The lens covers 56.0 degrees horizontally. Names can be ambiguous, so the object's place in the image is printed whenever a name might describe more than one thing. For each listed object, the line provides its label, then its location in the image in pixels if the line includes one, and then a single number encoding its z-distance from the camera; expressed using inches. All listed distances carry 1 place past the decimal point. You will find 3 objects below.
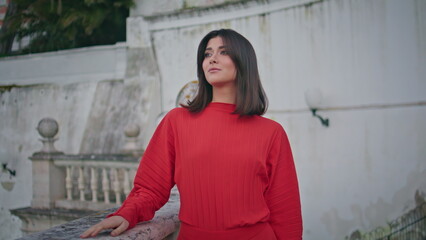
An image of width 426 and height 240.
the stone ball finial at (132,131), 275.3
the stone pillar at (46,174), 256.5
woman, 65.3
